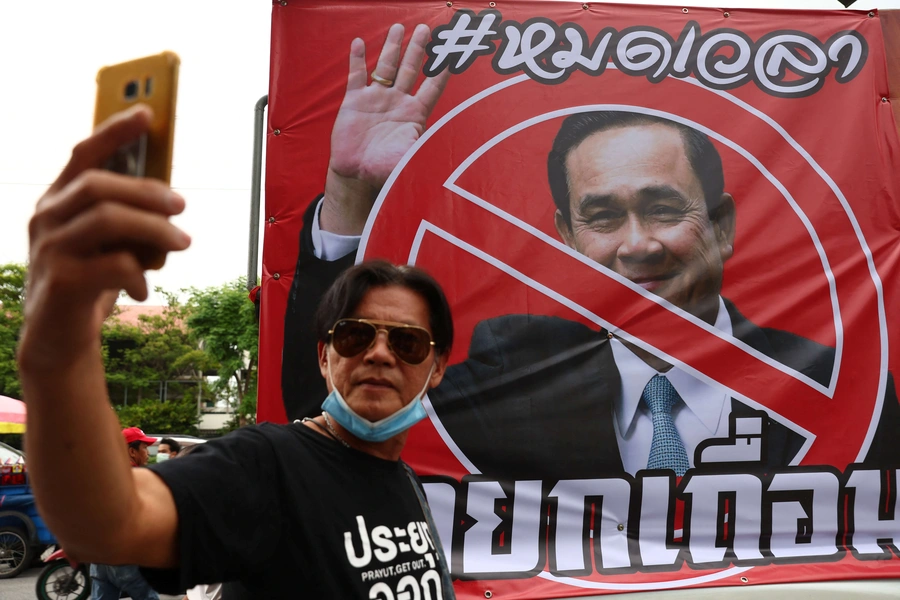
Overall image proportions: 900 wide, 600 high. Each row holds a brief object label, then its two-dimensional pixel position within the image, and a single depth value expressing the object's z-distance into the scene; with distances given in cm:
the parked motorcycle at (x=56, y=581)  590
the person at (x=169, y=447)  721
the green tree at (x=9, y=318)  2245
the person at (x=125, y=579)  450
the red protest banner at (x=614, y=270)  266
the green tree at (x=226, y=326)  2059
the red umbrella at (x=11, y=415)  1078
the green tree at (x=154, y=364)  2902
